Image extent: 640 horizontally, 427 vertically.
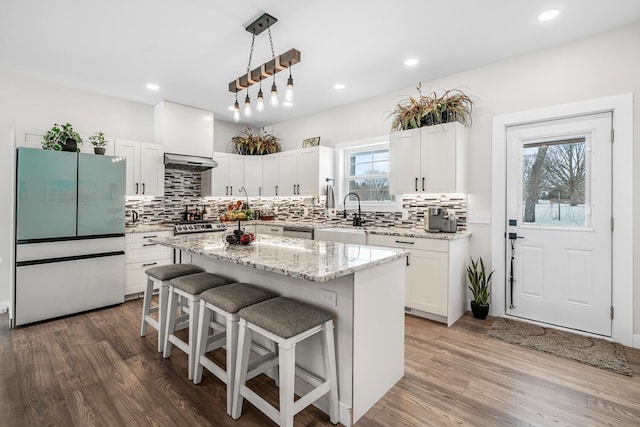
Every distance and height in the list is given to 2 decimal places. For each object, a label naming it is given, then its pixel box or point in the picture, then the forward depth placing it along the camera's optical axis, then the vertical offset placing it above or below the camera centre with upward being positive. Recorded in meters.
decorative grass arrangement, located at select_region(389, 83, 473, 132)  3.54 +1.23
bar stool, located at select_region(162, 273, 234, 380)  2.27 -0.67
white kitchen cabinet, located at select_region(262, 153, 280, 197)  5.57 +0.71
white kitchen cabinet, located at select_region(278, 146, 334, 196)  4.92 +0.71
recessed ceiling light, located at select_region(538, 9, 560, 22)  2.52 +1.67
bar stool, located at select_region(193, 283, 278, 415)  1.90 -0.65
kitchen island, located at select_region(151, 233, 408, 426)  1.80 -0.55
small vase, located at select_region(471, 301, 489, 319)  3.36 -1.06
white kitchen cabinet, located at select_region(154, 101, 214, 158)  4.69 +1.33
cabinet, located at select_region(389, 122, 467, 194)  3.47 +0.65
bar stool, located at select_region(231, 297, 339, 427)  1.59 -0.75
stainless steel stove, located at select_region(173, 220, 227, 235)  4.45 -0.21
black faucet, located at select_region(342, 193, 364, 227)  4.58 -0.10
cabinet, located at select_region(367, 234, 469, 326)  3.24 -0.69
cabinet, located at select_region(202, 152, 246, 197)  5.32 +0.64
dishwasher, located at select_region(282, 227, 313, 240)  4.63 -0.30
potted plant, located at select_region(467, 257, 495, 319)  3.38 -0.84
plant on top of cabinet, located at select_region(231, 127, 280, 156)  5.82 +1.29
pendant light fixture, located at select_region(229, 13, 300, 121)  2.36 +1.19
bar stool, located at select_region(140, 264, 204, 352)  2.68 -0.66
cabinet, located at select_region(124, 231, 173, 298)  4.04 -0.62
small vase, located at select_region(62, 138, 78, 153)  3.52 +0.76
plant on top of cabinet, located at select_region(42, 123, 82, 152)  3.49 +0.82
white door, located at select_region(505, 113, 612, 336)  2.88 -0.09
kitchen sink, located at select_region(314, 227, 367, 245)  3.89 -0.29
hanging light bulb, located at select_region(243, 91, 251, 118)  2.59 +0.90
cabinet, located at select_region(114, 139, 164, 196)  4.29 +0.67
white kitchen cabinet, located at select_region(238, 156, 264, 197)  5.74 +0.71
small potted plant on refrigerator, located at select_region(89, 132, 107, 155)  3.80 +0.87
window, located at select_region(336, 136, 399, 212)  4.55 +0.63
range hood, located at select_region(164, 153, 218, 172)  4.60 +0.78
